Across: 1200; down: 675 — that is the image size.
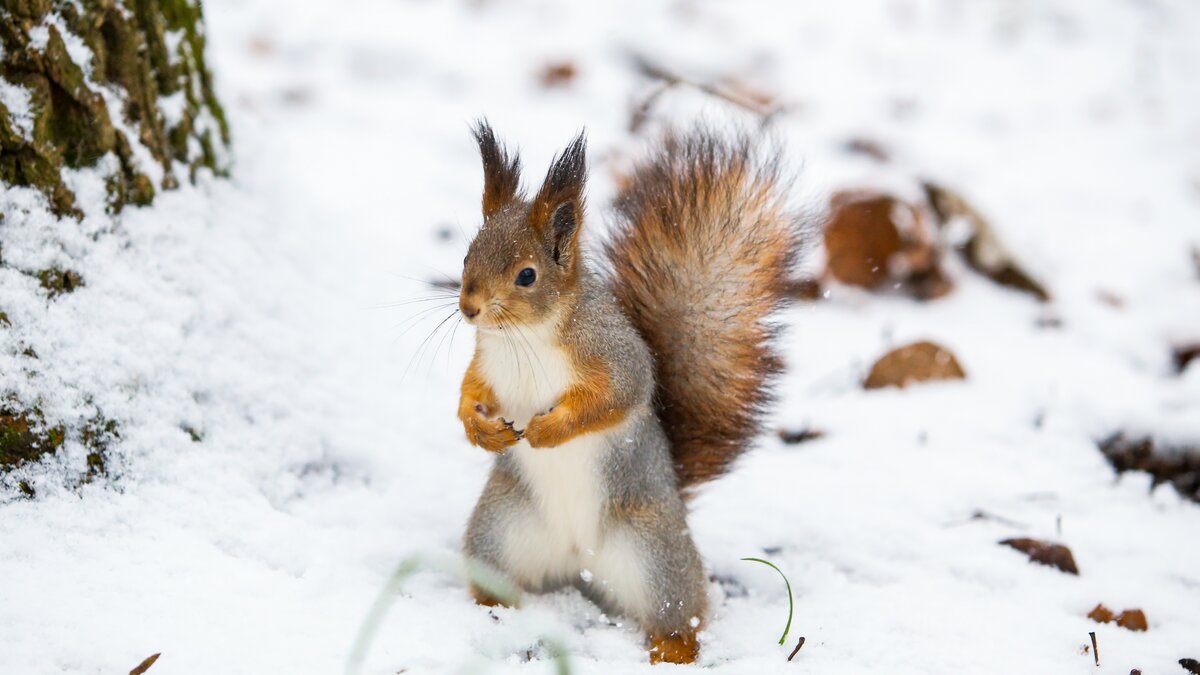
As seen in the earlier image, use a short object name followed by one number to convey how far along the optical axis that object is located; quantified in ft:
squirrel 9.91
